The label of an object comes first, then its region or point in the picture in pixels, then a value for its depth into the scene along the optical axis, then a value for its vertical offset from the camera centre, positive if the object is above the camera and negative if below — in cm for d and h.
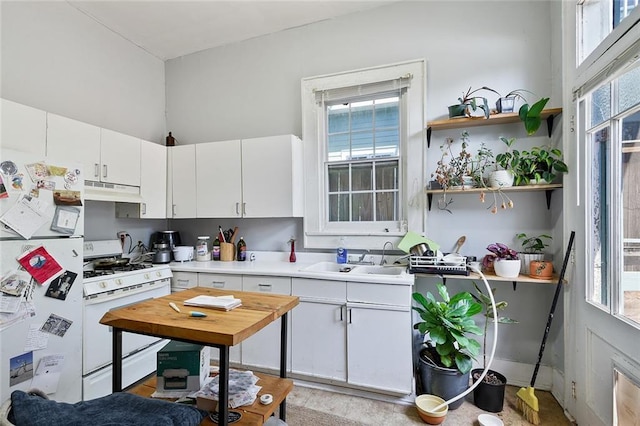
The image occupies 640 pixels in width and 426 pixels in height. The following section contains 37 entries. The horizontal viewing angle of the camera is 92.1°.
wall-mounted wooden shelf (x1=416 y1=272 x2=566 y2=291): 221 -49
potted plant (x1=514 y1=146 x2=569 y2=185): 225 +34
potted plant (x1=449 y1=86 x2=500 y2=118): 238 +84
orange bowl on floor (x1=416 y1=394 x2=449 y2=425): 201 -132
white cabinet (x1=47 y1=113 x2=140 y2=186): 233 +54
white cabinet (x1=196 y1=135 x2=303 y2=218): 293 +35
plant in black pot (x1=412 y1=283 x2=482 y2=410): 212 -90
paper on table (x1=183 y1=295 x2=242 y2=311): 143 -43
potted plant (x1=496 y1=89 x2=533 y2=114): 242 +85
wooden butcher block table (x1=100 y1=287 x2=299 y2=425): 117 -45
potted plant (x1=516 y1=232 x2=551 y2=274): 239 -29
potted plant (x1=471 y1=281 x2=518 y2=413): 214 -124
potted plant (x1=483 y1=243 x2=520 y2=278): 228 -37
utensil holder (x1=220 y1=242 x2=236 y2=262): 325 -41
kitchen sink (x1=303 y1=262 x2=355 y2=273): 278 -51
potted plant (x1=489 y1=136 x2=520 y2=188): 235 +33
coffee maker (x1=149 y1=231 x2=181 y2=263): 307 -33
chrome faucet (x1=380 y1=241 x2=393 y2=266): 283 -33
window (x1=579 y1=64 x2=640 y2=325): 156 +11
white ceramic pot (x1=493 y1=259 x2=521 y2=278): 227 -42
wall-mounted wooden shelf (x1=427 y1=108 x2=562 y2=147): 233 +73
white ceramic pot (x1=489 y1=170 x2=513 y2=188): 235 +26
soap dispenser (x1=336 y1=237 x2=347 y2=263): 293 -41
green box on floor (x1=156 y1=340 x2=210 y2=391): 147 -75
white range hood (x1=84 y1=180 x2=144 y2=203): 253 +19
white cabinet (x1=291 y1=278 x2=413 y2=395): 223 -93
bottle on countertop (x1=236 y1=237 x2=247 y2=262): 325 -41
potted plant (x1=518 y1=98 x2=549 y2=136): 222 +70
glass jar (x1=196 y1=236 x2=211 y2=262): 327 -40
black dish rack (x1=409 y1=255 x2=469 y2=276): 234 -42
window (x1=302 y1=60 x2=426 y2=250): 277 +56
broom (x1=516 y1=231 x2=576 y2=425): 203 -126
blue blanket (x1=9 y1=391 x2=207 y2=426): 74 -57
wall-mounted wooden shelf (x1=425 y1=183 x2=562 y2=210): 225 +17
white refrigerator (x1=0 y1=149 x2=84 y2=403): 175 -38
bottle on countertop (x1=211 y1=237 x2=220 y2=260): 332 -41
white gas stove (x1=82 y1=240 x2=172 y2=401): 220 -70
